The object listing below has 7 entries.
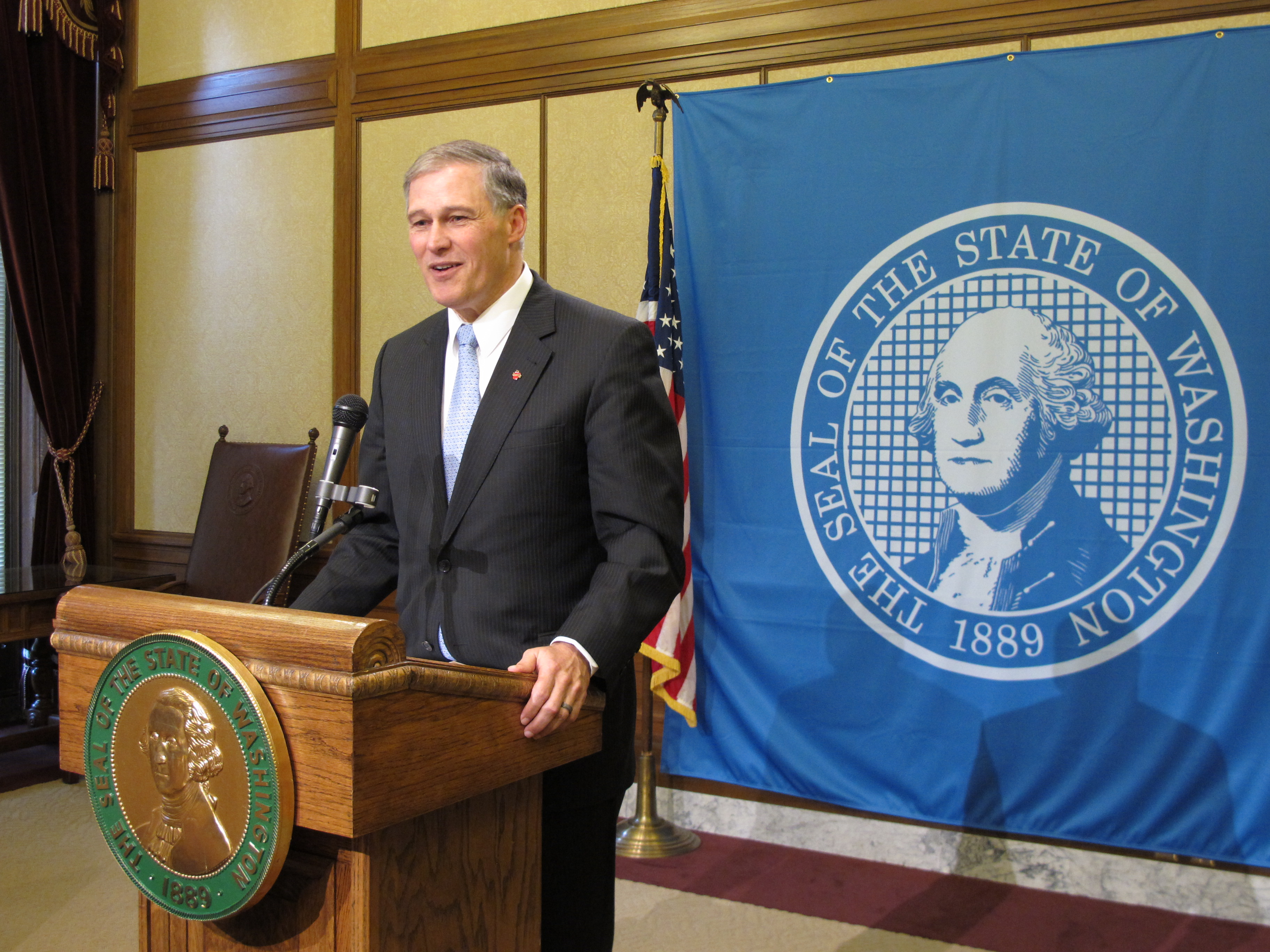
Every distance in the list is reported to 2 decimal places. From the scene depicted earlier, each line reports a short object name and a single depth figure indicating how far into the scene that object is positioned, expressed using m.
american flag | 3.40
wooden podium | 0.96
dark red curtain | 4.61
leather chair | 4.24
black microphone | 1.40
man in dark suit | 1.49
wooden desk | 3.87
